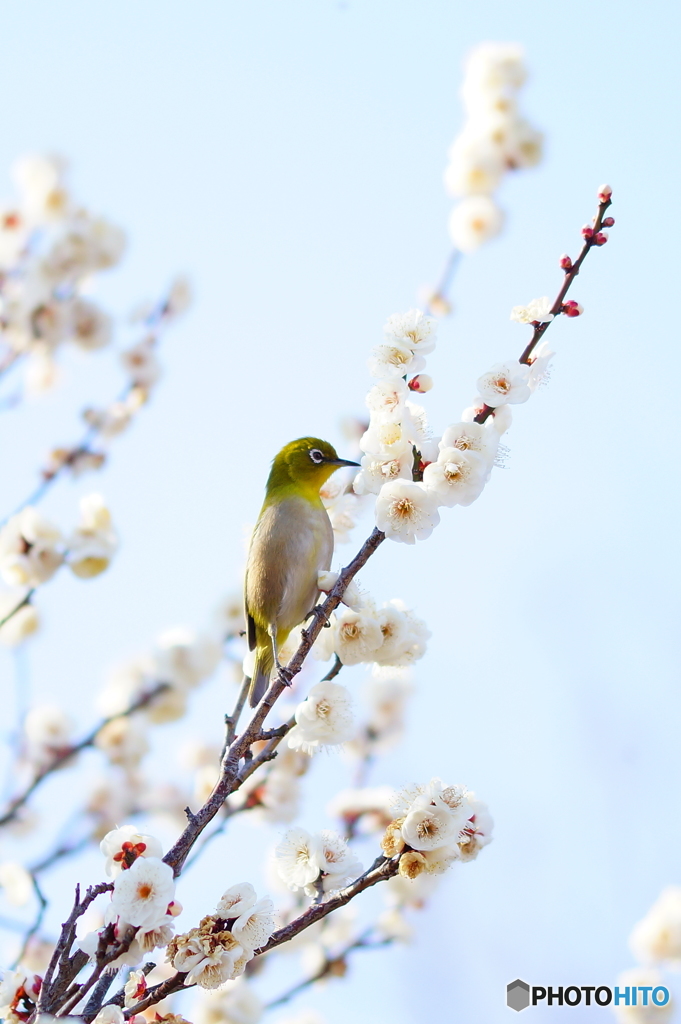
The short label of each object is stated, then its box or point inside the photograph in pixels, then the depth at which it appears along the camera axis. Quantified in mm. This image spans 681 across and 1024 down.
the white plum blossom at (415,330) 5180
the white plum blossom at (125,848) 4258
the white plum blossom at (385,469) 5145
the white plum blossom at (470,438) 5008
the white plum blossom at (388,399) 5043
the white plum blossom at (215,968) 4059
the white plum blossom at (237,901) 4285
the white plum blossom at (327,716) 5414
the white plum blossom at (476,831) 4965
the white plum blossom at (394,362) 5152
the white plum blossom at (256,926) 4227
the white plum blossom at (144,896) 3953
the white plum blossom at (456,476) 4871
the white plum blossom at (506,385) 5012
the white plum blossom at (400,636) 5719
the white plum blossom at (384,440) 5098
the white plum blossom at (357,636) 5590
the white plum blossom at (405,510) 4926
